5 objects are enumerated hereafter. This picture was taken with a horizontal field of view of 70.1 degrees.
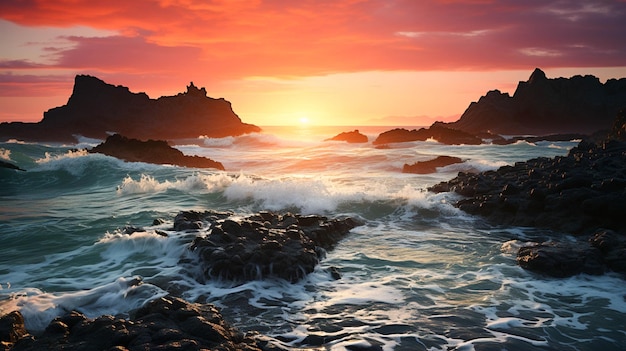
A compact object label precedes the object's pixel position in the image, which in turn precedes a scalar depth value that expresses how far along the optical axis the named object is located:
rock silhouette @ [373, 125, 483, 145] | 54.60
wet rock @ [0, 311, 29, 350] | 5.04
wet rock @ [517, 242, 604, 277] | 8.78
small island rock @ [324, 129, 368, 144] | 67.50
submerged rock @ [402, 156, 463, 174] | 29.11
